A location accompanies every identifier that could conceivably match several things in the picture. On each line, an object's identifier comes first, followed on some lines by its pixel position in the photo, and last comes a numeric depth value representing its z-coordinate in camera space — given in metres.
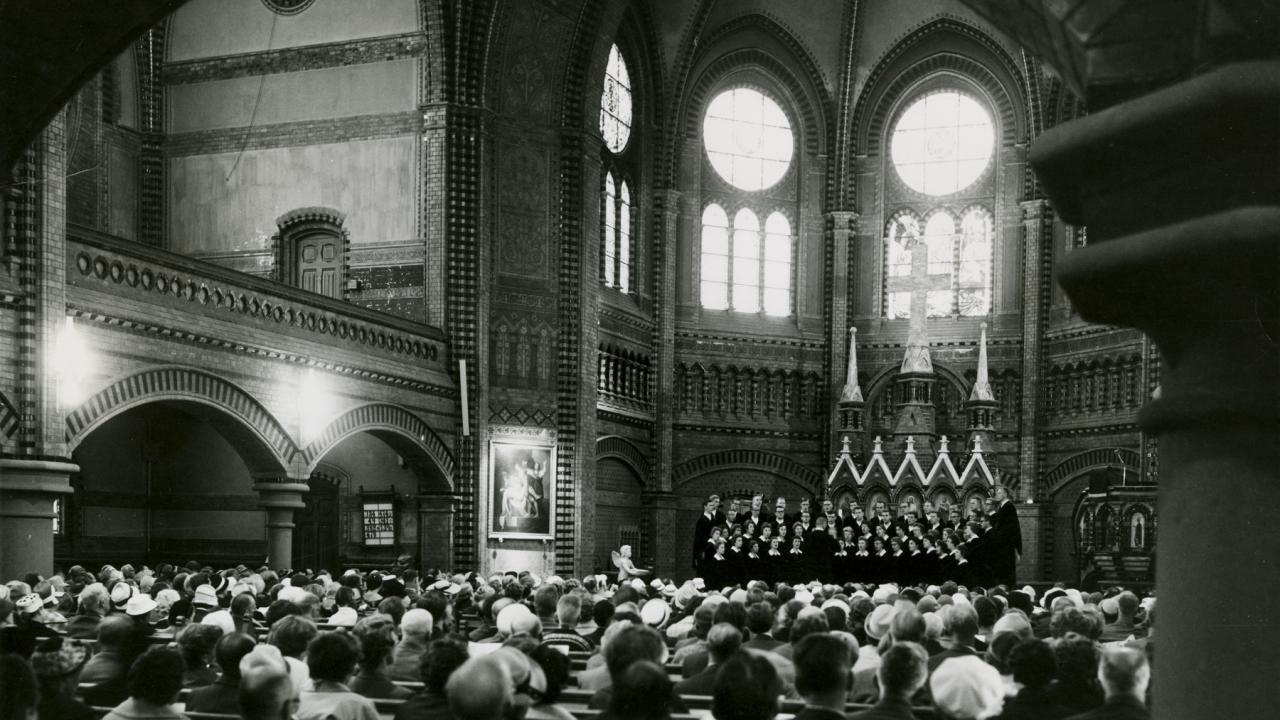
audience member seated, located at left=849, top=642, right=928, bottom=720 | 5.85
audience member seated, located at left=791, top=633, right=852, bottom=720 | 5.56
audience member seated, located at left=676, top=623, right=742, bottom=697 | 7.67
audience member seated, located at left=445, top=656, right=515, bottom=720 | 4.96
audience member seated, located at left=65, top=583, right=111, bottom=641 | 11.15
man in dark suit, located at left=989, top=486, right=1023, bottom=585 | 26.48
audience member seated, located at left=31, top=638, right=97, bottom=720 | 6.43
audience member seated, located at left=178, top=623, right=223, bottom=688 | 7.89
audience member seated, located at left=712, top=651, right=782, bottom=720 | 5.02
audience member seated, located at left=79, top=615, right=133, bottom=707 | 7.80
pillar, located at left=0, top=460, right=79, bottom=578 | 17.20
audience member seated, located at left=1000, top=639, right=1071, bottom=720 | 6.22
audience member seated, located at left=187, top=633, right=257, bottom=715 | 7.22
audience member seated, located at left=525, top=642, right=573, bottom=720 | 6.13
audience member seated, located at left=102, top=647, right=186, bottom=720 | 6.06
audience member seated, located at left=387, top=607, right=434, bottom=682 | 9.06
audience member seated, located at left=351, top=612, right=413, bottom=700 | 7.49
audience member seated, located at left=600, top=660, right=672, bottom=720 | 5.20
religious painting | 27.91
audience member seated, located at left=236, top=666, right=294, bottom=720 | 5.60
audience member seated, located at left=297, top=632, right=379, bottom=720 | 6.36
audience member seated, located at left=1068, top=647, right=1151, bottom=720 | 5.72
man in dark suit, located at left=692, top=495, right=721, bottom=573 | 26.50
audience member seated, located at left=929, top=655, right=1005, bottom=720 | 6.10
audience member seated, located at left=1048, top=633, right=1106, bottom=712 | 6.36
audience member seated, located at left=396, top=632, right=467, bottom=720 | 6.13
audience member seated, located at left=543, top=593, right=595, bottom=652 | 10.12
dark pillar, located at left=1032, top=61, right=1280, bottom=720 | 3.12
